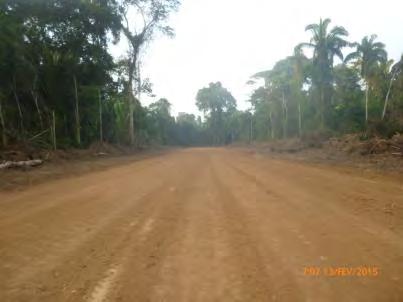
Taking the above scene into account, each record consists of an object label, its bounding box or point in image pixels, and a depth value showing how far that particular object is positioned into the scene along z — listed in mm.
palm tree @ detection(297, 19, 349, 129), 44219
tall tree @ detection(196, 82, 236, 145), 96625
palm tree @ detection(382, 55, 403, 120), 28962
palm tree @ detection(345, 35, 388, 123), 44188
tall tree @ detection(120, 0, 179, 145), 34625
